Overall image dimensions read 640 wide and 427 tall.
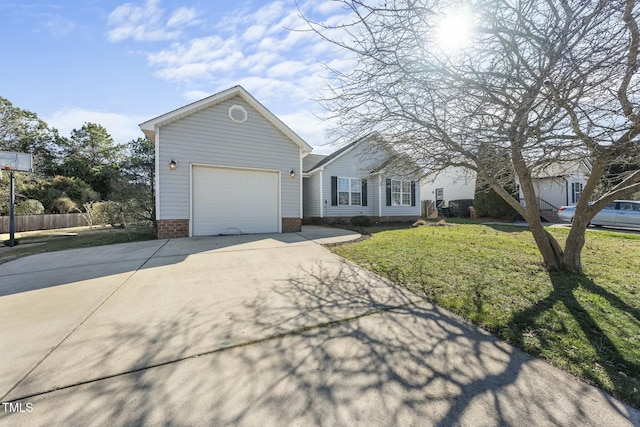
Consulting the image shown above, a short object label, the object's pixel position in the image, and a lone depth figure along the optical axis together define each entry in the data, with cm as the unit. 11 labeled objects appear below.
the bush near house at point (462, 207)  1898
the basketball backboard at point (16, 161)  945
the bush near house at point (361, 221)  1347
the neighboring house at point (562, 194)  1709
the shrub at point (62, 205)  1867
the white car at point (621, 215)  1063
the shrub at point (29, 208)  1568
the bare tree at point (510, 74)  252
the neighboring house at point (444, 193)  2037
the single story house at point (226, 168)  834
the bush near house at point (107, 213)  1087
